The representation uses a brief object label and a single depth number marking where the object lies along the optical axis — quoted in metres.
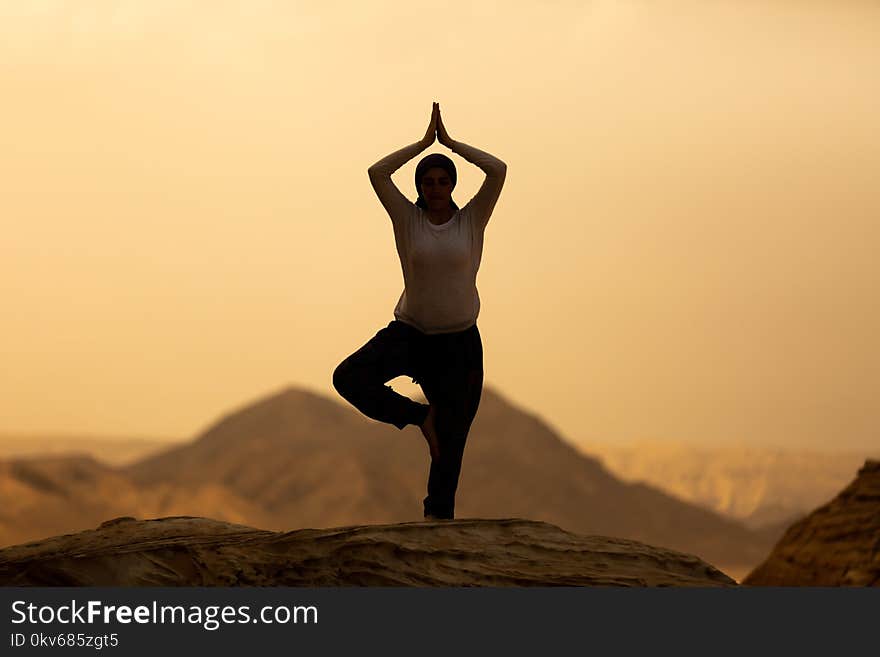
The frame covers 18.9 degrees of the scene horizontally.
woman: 16.82
